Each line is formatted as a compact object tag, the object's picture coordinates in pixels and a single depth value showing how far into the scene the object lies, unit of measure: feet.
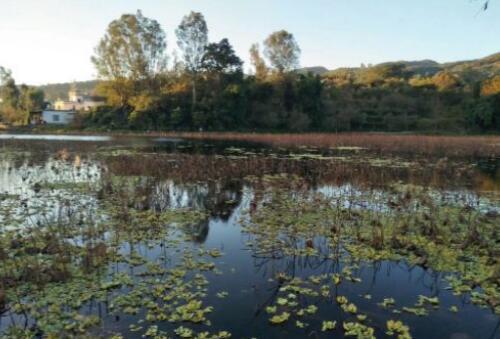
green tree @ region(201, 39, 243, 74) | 171.32
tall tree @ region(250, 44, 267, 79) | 200.13
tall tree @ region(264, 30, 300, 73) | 195.00
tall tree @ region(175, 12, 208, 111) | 170.81
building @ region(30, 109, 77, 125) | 191.56
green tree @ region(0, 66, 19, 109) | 185.37
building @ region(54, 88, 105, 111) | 250.08
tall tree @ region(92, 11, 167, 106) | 164.04
